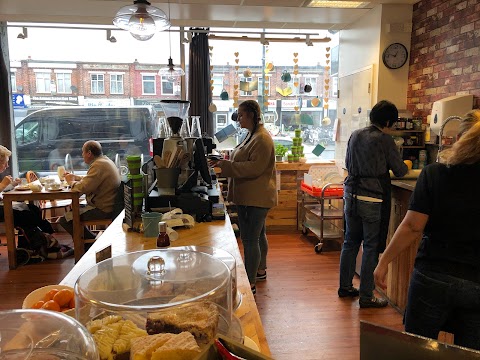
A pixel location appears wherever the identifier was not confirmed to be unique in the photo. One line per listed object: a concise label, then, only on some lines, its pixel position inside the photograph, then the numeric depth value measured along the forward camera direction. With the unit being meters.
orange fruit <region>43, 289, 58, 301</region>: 1.22
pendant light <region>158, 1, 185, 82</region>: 4.22
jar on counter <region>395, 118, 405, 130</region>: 3.83
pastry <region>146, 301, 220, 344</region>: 0.88
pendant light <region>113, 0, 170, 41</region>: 2.62
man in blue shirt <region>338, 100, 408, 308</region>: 2.77
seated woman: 4.11
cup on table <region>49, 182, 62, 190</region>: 4.09
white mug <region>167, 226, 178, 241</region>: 1.95
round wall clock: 4.04
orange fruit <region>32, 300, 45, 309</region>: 1.17
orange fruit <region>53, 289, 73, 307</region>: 1.20
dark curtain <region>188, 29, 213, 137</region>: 5.19
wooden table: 3.88
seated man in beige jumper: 3.96
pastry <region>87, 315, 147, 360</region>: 0.86
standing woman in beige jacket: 2.90
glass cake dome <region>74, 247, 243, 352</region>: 0.91
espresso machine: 2.34
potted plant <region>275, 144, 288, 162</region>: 5.30
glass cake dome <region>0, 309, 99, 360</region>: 0.71
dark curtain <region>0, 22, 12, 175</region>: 5.02
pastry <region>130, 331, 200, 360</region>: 0.79
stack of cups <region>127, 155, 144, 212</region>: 2.17
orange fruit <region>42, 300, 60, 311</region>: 1.15
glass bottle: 1.82
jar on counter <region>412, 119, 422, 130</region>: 3.85
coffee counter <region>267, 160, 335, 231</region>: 5.23
